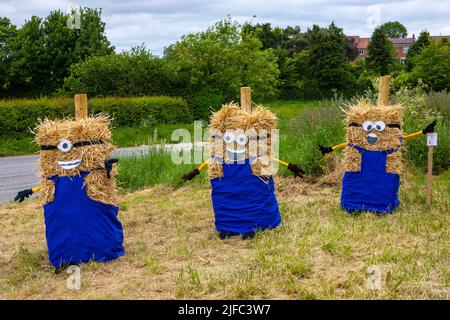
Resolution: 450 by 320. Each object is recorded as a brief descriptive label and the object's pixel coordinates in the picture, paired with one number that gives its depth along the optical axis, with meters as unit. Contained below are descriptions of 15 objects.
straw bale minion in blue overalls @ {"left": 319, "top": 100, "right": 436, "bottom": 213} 6.39
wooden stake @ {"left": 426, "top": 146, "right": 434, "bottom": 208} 6.57
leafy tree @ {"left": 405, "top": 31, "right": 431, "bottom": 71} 34.31
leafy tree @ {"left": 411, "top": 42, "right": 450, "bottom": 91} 23.55
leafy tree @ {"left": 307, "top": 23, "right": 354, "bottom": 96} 32.41
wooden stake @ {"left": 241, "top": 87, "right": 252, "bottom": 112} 6.01
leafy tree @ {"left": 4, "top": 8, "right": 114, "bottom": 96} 29.53
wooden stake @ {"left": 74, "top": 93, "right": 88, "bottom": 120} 5.27
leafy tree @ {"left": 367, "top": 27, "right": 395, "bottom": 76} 35.84
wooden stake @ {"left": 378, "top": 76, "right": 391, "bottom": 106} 6.85
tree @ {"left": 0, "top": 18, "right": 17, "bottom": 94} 30.53
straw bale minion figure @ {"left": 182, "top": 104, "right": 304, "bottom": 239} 5.58
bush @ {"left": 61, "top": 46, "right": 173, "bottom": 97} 21.92
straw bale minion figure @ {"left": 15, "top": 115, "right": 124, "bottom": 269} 4.80
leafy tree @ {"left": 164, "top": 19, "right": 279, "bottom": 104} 24.09
